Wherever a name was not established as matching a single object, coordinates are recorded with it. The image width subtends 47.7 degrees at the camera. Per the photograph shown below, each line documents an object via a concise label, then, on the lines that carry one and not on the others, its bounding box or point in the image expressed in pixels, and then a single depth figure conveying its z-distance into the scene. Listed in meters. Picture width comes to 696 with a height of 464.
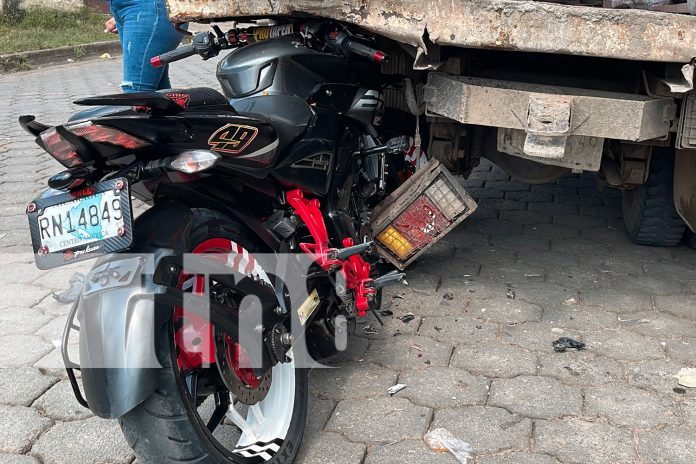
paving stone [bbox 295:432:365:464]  2.50
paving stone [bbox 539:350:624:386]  2.91
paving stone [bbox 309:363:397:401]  2.89
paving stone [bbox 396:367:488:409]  2.80
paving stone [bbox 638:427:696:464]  2.44
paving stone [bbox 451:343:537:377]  3.00
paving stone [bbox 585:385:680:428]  2.64
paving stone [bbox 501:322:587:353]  3.19
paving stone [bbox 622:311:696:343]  3.24
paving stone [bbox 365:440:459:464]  2.47
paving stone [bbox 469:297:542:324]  3.43
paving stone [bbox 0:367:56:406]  2.86
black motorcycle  1.95
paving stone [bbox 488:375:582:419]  2.72
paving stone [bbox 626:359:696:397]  2.84
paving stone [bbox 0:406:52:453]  2.58
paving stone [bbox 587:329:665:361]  3.08
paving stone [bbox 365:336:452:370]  3.08
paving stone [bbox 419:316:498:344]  3.27
